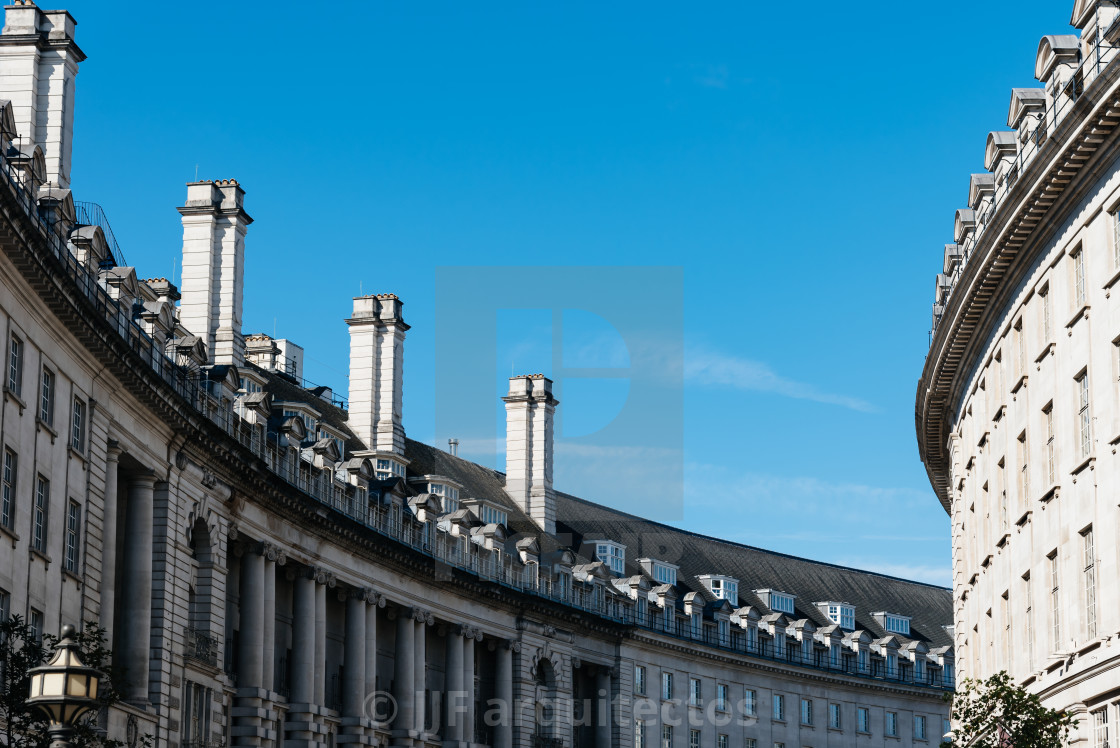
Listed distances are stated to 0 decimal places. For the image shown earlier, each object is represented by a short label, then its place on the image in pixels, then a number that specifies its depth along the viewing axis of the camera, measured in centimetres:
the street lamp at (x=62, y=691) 2320
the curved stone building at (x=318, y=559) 4678
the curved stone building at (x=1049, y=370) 4012
